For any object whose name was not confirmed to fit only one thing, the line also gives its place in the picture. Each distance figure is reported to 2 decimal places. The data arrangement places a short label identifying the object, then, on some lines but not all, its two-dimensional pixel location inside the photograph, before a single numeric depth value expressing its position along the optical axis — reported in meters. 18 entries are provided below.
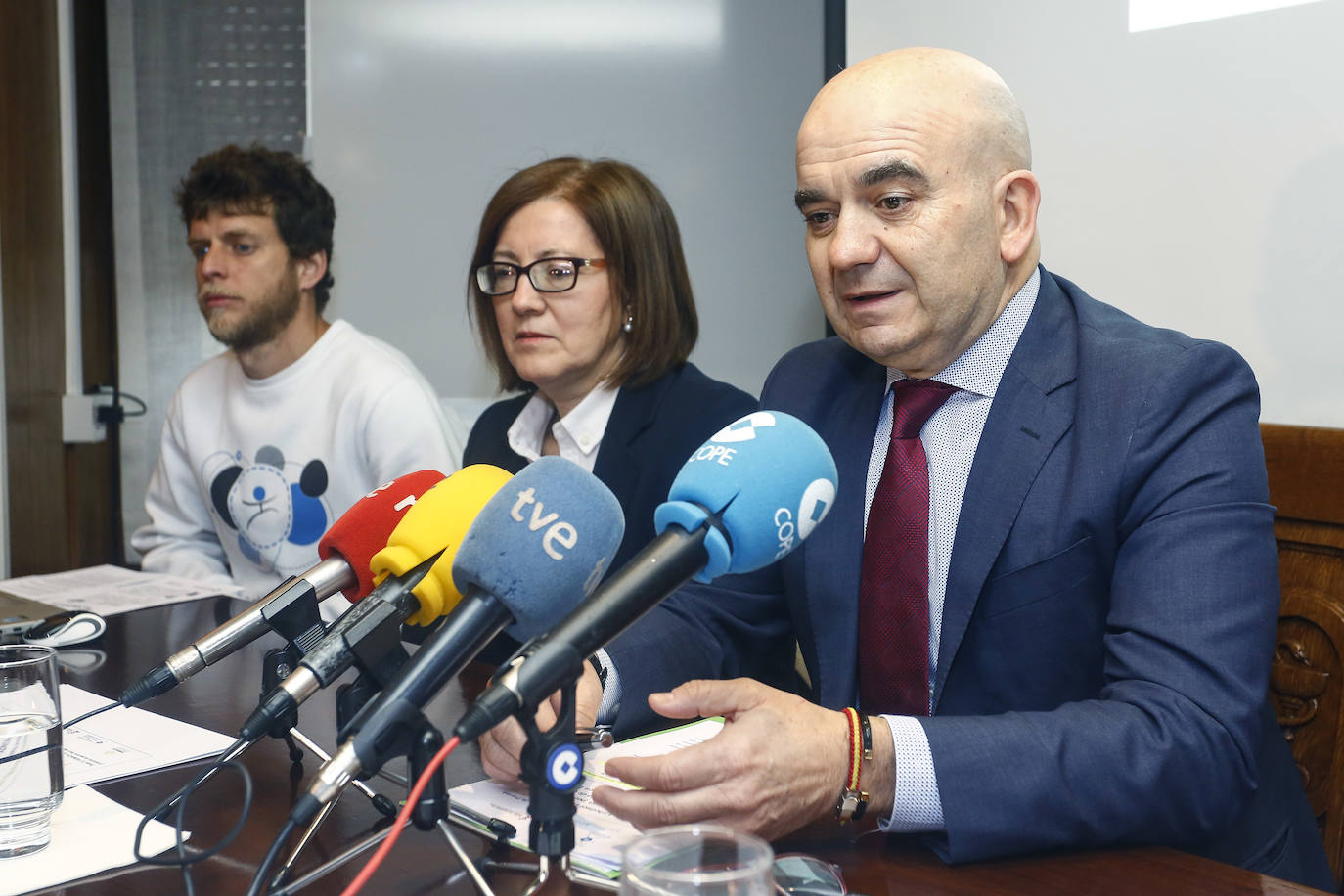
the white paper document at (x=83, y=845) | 0.90
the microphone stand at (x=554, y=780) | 0.70
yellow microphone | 0.85
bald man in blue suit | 0.95
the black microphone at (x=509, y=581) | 0.69
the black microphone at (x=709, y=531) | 0.67
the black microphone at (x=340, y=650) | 0.80
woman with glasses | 2.13
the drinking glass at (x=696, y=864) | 0.61
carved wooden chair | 1.42
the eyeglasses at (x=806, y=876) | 0.82
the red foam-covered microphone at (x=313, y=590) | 0.92
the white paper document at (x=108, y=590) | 2.02
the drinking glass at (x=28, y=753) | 0.95
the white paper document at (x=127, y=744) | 1.15
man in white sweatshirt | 2.64
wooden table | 0.88
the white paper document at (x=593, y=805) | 0.90
